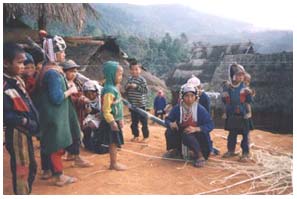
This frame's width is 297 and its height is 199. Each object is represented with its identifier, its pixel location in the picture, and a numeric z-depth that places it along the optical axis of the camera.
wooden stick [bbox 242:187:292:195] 3.26
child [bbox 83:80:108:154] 4.06
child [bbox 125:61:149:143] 4.54
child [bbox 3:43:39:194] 2.91
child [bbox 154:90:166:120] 7.80
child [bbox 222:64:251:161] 3.92
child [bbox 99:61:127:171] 3.39
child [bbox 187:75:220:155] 4.16
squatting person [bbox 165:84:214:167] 3.74
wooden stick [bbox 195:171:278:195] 3.27
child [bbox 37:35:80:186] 3.05
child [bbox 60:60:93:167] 3.42
